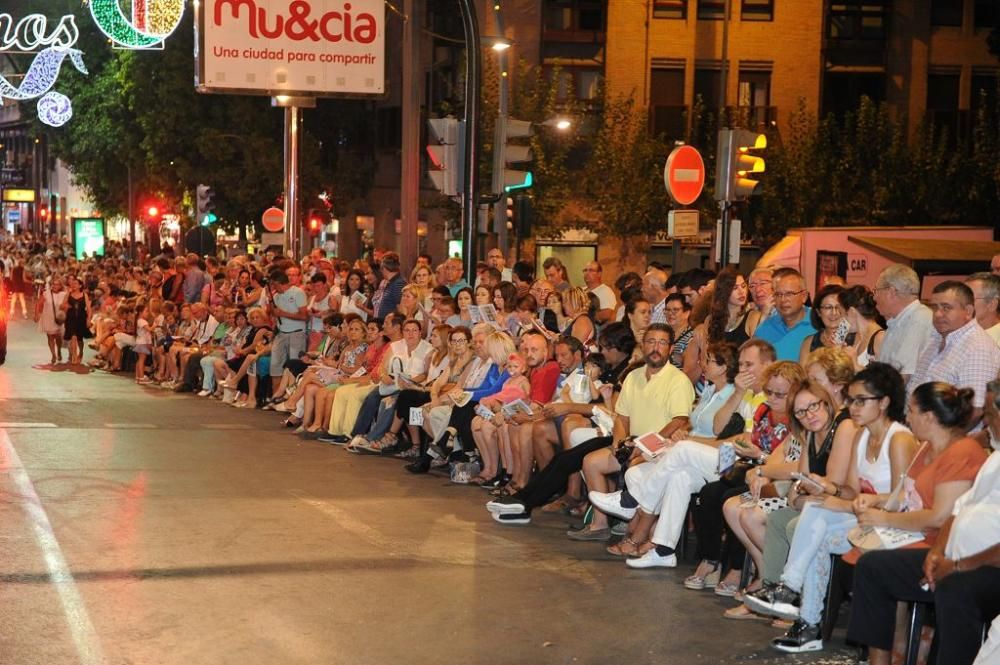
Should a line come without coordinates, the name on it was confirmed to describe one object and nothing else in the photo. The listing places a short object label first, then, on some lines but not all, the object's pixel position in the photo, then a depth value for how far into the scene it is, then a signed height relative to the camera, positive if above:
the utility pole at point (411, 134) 23.02 +1.44
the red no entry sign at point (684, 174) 17.42 +0.69
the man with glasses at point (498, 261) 19.11 -0.44
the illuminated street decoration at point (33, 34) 32.05 +4.04
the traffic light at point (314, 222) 46.44 +0.02
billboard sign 22.98 +2.78
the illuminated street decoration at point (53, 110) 36.06 +2.69
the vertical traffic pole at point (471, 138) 16.88 +1.03
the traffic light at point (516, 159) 17.44 +0.82
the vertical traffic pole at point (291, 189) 28.61 +0.66
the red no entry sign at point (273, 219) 36.62 +0.07
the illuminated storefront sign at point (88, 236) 51.56 -0.67
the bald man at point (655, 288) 14.10 -0.55
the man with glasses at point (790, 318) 11.37 -0.65
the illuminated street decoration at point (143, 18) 26.70 +3.70
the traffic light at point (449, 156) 17.30 +0.83
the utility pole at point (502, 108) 26.31 +2.24
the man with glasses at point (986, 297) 9.77 -0.38
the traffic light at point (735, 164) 15.74 +0.76
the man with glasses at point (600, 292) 15.90 -0.71
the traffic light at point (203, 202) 36.06 +0.46
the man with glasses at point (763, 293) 11.97 -0.48
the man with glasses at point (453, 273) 18.27 -0.58
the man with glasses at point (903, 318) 9.99 -0.55
